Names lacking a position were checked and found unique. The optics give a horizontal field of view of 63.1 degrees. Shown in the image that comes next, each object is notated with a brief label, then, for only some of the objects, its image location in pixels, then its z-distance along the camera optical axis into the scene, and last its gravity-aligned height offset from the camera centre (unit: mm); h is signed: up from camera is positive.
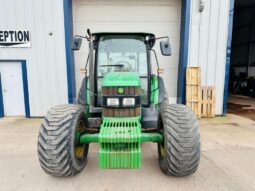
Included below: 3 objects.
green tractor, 2537 -707
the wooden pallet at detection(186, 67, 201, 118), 6453 -591
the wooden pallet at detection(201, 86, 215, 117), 6520 -910
